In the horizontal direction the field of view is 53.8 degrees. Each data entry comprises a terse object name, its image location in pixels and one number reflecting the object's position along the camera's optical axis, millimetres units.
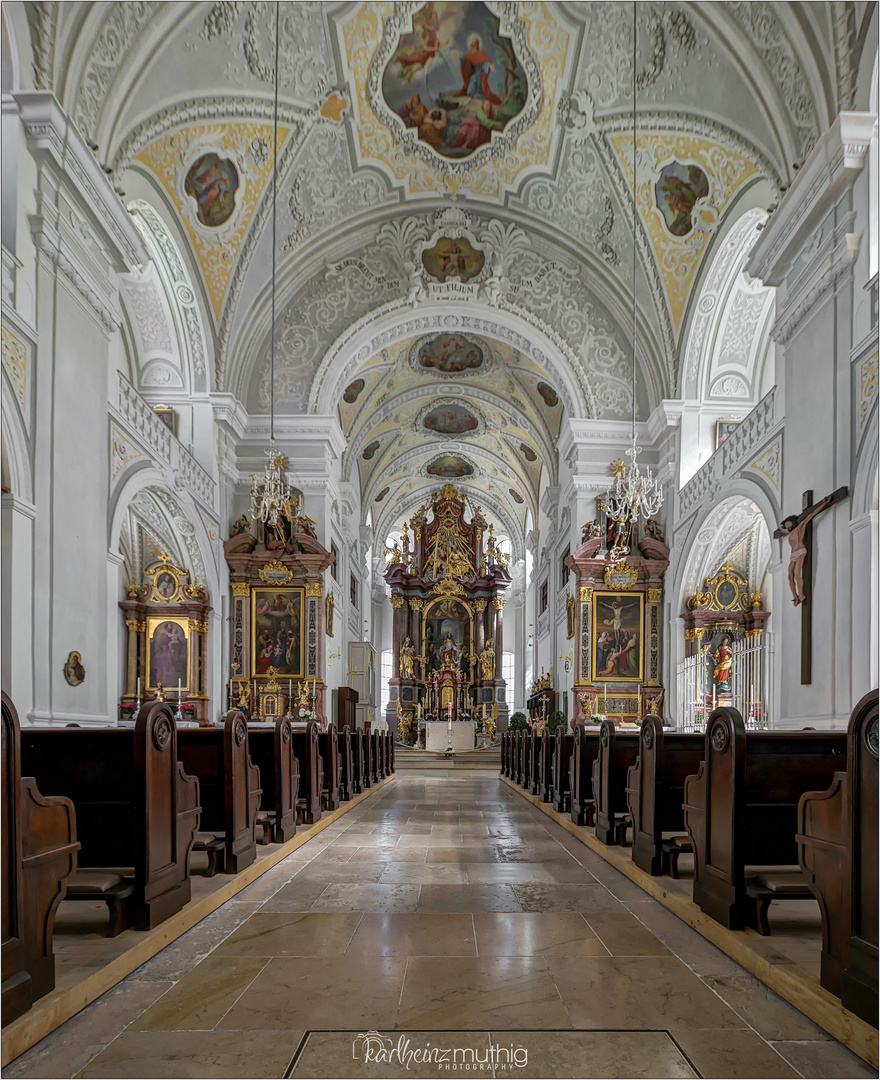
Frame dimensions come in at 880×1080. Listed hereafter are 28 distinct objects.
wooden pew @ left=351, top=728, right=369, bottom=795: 11383
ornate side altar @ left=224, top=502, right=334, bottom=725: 16453
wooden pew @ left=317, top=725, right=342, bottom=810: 9117
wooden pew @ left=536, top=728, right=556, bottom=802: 9961
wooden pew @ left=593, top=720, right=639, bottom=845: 6367
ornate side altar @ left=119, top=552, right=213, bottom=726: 15055
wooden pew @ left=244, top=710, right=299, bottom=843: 6457
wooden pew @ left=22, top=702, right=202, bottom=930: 3977
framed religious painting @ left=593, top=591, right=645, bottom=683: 16375
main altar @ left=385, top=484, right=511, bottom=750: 29188
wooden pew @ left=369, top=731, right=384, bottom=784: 13727
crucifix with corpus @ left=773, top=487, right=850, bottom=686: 8688
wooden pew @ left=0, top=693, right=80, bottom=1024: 2789
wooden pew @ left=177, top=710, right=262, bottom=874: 5215
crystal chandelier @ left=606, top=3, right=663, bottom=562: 11023
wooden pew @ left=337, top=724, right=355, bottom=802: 10117
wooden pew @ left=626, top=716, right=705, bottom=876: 5152
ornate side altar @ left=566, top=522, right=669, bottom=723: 16312
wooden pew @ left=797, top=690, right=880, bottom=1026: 2760
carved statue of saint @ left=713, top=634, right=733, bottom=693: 14578
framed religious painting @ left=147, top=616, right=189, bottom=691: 15180
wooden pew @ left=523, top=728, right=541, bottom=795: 11648
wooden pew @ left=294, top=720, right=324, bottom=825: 7609
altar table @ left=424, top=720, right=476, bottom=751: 24531
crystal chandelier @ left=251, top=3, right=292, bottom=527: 11648
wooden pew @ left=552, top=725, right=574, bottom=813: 8984
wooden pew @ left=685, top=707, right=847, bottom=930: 3896
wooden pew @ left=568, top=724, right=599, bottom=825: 7789
